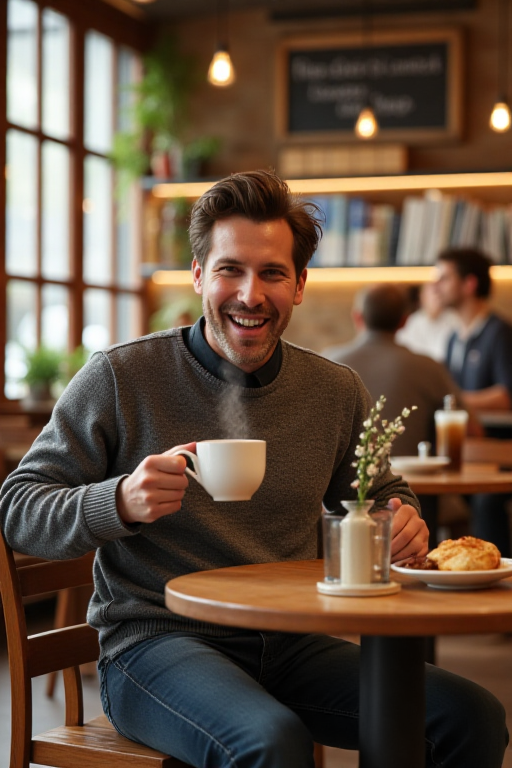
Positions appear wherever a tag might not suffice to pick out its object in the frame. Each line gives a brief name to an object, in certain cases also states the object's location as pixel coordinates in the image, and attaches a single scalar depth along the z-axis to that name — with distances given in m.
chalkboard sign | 6.59
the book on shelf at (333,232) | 6.58
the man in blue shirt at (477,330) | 5.41
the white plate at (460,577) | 1.46
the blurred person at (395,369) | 3.99
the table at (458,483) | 3.13
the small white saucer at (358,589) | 1.42
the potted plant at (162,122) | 6.67
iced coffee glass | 3.44
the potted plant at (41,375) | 5.48
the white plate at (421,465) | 3.38
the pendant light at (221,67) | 4.78
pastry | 1.51
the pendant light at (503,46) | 6.50
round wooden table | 1.28
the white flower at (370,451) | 1.48
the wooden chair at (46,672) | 1.68
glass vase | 1.44
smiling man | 1.59
